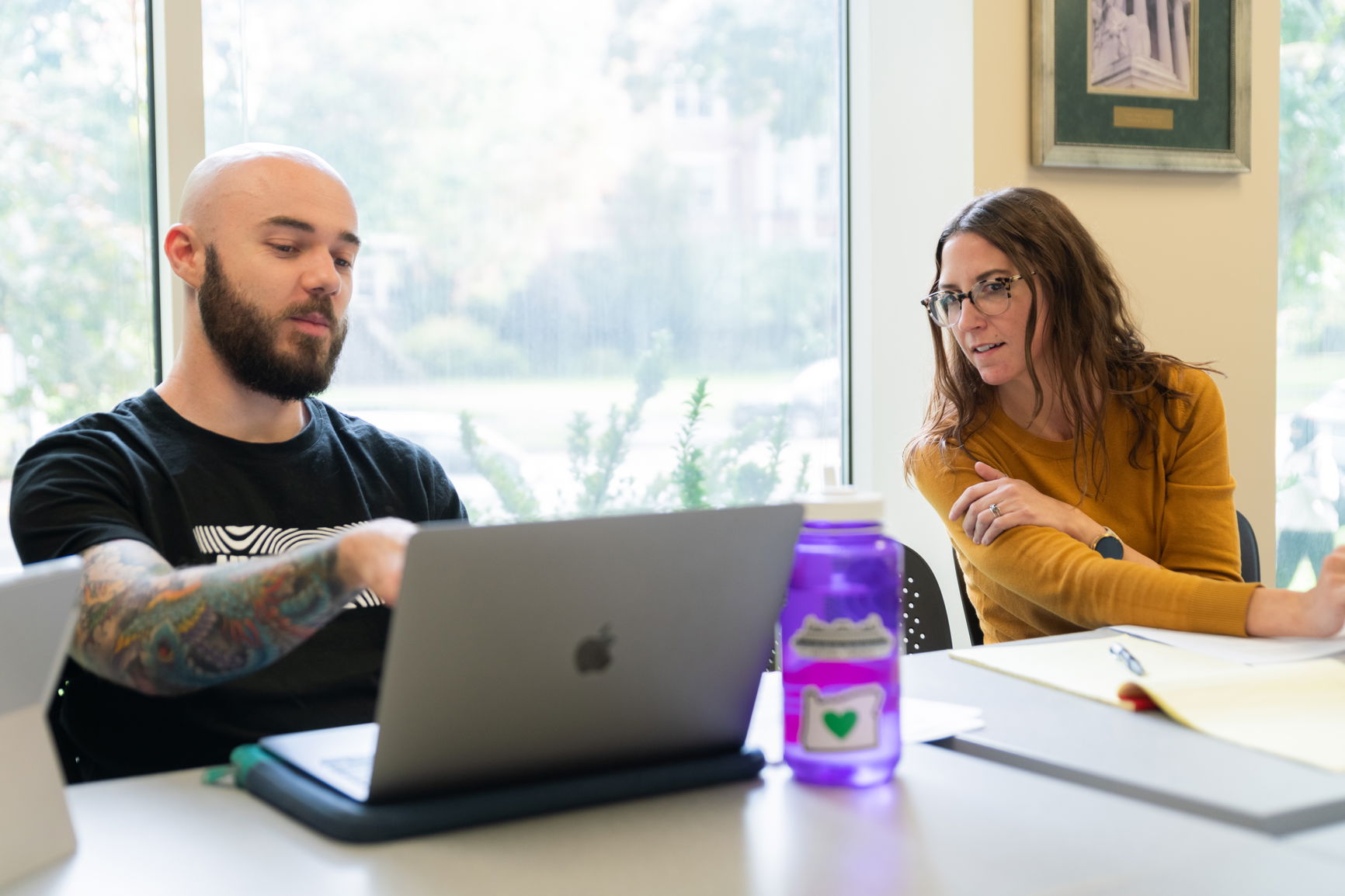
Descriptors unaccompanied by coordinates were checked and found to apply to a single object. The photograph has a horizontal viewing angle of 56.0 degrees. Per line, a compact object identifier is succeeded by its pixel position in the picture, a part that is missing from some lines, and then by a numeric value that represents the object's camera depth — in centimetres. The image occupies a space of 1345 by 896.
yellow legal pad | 103
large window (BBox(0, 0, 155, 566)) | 201
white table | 74
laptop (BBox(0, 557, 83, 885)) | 76
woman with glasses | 188
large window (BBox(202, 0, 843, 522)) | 236
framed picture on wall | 255
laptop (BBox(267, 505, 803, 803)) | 78
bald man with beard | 106
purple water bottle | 90
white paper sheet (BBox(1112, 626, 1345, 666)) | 131
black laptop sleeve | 82
